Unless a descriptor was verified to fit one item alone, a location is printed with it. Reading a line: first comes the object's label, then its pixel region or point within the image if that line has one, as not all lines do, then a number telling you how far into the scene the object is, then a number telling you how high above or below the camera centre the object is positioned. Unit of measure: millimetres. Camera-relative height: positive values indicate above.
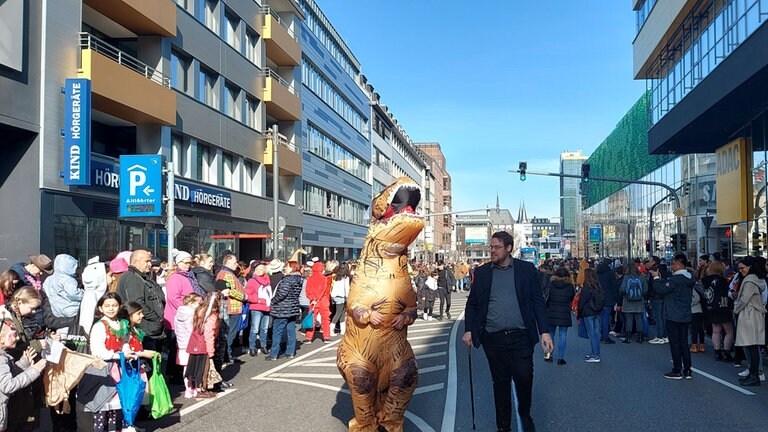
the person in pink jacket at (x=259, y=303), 12703 -1164
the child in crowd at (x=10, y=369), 5125 -1008
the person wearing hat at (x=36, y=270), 9594 -414
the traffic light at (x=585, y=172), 25200 +2589
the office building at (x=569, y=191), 149500 +11661
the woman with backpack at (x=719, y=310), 11617 -1218
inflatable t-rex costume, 5746 -788
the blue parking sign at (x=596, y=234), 52088 +496
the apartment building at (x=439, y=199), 100606 +7300
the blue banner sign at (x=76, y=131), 16438 +2670
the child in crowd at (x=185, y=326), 8547 -1071
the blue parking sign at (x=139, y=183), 18281 +1573
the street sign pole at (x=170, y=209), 15227 +721
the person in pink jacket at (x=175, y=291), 9125 -671
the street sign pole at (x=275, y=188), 22094 +1768
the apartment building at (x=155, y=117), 15922 +3846
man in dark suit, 6207 -799
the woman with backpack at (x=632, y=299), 14242 -1228
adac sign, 21203 +1871
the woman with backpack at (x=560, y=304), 11531 -1107
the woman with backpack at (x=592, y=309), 11633 -1200
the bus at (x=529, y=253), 71188 -1326
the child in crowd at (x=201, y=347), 8463 -1327
